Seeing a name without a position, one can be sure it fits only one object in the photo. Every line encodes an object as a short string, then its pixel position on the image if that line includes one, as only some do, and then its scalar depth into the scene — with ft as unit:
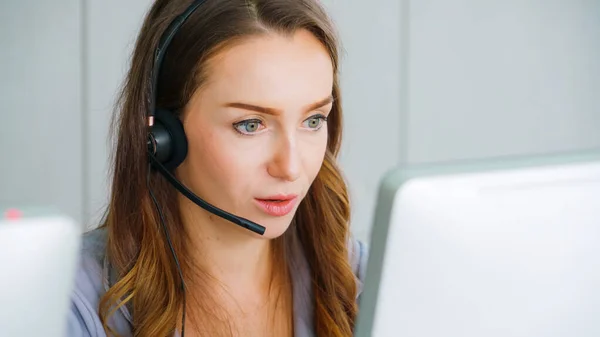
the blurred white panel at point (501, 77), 7.97
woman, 4.49
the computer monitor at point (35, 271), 3.00
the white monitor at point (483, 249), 3.38
